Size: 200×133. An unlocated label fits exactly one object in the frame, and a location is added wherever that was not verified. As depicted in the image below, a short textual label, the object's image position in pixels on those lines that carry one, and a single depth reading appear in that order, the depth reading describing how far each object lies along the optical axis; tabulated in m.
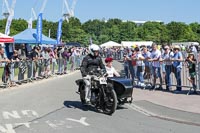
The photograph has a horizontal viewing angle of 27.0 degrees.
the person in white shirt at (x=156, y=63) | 16.60
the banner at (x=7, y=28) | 35.13
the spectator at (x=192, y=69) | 14.55
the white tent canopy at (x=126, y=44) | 77.30
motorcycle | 10.55
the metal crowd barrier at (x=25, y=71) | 17.98
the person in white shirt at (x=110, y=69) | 11.83
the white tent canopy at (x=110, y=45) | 76.11
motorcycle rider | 11.33
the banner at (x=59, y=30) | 40.83
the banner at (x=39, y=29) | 30.84
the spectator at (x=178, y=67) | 15.45
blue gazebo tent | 33.41
